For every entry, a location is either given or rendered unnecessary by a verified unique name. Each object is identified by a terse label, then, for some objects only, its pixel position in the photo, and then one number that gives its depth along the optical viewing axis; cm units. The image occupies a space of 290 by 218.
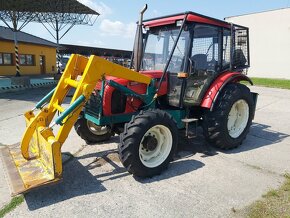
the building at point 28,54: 1669
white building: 1826
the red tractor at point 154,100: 287
